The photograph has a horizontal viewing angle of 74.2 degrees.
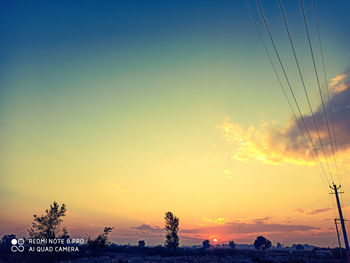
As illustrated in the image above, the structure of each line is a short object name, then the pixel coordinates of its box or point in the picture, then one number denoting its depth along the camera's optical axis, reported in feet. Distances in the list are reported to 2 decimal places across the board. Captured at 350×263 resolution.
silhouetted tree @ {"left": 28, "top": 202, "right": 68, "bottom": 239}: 156.76
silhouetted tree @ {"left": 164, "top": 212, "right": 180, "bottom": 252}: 220.02
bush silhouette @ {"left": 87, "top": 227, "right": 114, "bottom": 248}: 165.78
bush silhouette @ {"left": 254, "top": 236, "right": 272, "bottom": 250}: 484.74
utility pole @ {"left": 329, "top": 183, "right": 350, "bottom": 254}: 129.87
